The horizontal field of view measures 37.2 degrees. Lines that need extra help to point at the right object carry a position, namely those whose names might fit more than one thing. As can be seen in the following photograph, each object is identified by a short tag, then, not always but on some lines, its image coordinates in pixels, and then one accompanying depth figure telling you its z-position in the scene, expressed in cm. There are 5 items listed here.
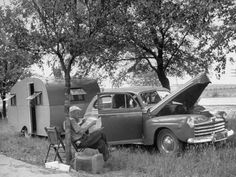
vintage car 804
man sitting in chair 728
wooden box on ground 675
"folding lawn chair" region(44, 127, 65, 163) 740
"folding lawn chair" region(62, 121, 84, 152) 766
